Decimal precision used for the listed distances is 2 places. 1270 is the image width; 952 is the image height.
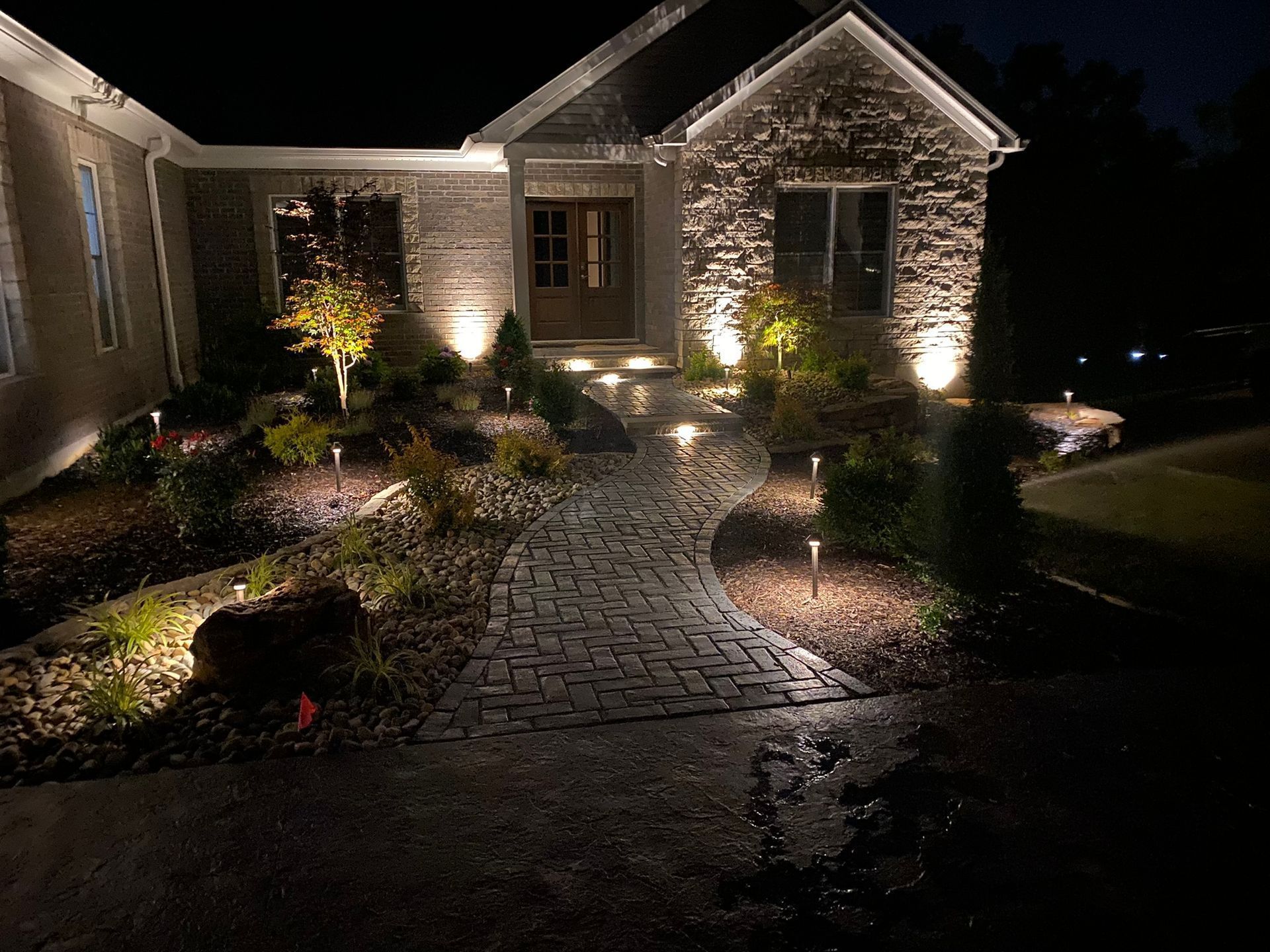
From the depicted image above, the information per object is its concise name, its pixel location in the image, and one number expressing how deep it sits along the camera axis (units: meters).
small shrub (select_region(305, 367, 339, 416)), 11.90
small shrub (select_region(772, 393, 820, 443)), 10.59
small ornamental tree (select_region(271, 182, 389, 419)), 10.88
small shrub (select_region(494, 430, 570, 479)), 8.68
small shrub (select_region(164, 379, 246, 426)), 11.47
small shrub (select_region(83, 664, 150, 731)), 4.26
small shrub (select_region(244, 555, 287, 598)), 5.61
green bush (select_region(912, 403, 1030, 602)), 5.54
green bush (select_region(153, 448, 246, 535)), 6.78
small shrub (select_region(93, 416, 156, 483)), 8.34
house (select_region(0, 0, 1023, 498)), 12.98
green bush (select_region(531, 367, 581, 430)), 10.55
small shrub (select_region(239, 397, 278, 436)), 10.56
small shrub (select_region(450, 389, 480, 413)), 12.27
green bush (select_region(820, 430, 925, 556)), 6.61
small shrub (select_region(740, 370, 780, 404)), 12.27
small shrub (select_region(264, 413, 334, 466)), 9.16
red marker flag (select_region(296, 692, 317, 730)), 4.25
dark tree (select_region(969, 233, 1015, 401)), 14.02
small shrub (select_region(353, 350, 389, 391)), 13.53
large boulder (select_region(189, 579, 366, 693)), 4.55
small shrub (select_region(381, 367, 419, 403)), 13.21
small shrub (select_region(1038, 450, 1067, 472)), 9.91
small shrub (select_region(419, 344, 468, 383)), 14.23
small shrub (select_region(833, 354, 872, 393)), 12.34
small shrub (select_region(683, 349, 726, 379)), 13.56
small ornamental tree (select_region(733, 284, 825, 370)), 13.12
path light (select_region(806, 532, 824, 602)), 5.69
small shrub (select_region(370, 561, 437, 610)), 5.71
